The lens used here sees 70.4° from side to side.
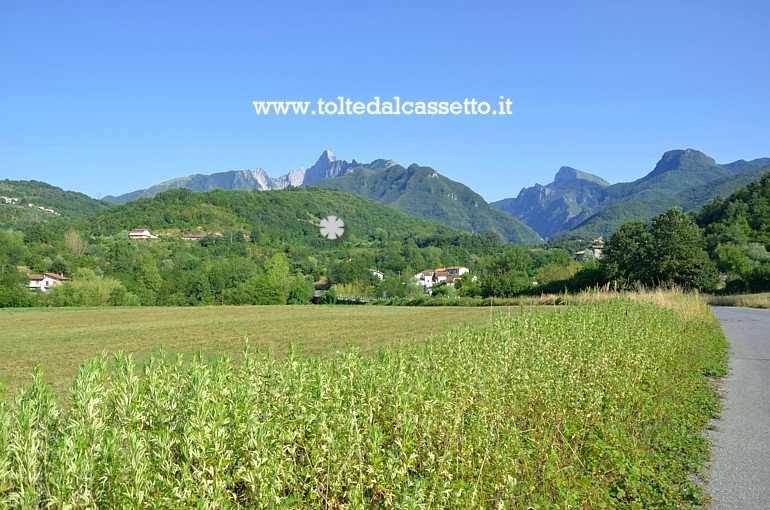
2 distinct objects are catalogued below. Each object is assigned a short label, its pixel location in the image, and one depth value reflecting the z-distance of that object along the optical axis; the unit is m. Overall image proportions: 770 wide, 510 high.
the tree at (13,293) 56.44
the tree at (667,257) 46.41
